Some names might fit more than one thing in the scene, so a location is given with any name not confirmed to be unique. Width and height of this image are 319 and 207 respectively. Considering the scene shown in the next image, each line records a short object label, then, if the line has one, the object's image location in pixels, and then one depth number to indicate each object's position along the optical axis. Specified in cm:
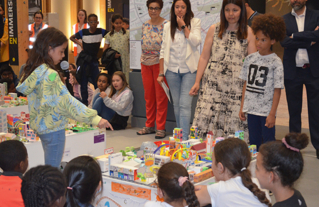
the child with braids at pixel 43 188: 144
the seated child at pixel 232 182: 175
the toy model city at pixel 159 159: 221
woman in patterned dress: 320
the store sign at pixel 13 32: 677
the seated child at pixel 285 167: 166
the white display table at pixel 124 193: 211
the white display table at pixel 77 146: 309
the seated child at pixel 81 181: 170
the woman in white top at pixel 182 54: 370
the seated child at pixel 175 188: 165
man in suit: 363
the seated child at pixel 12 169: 172
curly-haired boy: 285
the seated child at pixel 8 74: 599
